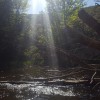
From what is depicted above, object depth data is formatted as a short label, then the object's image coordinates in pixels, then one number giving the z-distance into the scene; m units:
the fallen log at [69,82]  3.69
